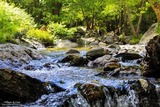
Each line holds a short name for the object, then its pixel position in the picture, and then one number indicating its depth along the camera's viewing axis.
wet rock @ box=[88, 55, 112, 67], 13.57
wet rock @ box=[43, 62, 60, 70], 13.21
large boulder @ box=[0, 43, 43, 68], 13.40
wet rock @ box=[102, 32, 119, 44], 26.86
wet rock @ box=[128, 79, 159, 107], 8.91
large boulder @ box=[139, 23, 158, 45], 22.72
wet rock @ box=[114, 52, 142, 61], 14.98
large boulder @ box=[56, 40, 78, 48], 24.67
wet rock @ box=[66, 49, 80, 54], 17.81
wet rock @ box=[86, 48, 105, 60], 15.16
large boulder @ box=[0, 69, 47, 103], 8.03
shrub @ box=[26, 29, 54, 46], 23.65
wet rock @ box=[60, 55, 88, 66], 13.76
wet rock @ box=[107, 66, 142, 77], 11.16
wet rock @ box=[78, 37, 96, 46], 27.31
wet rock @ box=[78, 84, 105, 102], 8.11
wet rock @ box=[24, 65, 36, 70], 12.60
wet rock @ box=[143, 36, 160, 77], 11.03
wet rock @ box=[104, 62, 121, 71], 12.02
